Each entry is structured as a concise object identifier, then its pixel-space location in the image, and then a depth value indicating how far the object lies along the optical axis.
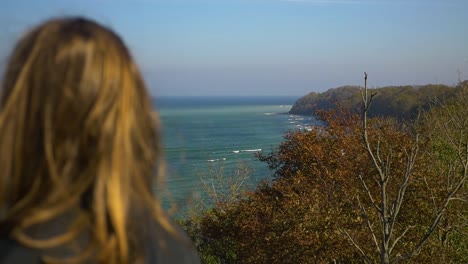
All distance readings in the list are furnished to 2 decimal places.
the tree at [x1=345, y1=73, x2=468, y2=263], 9.04
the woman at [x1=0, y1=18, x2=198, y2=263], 1.02
